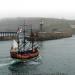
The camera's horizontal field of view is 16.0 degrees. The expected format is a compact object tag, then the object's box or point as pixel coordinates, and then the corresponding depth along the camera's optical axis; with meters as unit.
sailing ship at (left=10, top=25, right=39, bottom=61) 69.12
